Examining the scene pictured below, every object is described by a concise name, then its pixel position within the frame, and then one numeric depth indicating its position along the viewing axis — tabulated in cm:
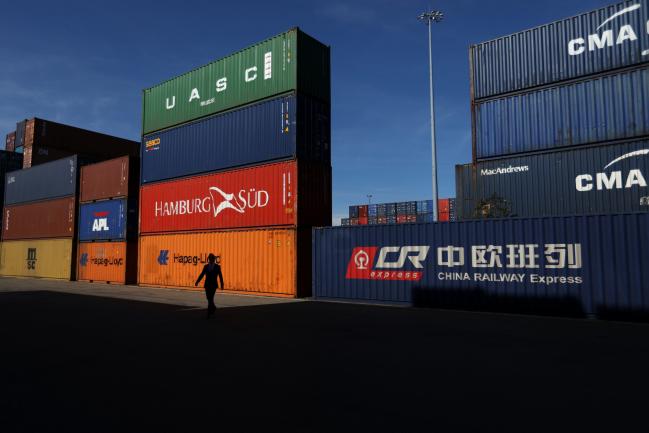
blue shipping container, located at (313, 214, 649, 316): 1127
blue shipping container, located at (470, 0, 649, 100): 1477
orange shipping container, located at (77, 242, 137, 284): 2409
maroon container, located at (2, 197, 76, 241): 2795
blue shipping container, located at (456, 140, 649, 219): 1416
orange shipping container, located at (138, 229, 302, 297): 1722
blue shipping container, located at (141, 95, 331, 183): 1778
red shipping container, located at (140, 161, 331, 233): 1742
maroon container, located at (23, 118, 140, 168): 3703
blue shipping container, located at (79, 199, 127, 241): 2442
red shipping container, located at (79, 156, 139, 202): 2441
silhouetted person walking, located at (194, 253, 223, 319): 1133
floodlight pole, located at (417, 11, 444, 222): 2555
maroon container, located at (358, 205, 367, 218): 5258
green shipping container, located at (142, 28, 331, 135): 1808
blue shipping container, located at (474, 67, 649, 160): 1452
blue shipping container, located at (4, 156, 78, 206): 2806
